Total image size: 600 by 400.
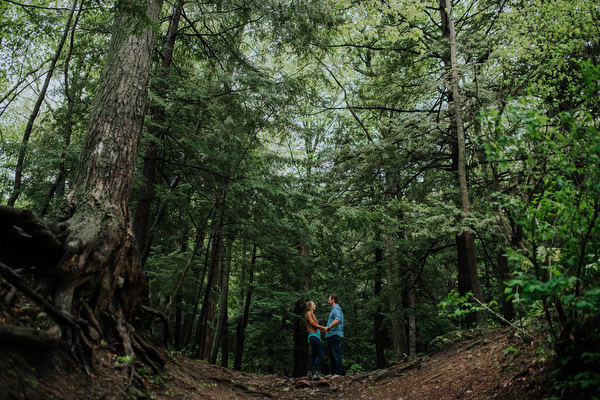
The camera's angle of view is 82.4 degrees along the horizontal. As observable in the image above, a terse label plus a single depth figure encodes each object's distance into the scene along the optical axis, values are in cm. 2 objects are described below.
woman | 822
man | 831
